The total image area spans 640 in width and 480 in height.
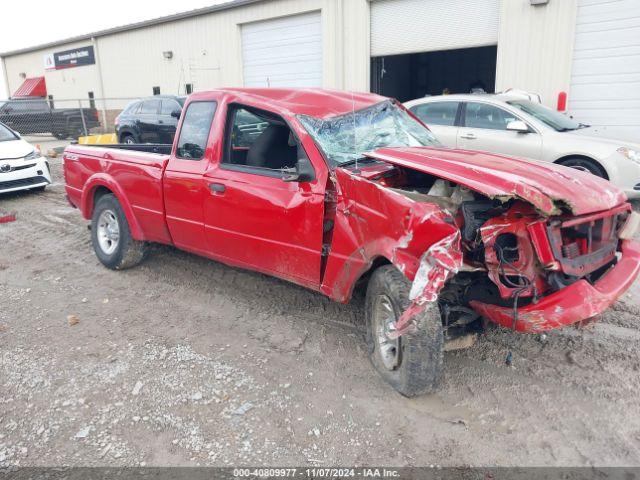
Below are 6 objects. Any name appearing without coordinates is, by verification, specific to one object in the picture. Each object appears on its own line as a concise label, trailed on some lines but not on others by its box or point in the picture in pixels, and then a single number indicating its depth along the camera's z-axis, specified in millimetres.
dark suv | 13000
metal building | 11078
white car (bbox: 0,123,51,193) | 9609
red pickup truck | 2965
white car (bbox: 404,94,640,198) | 7574
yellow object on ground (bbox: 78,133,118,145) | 14508
